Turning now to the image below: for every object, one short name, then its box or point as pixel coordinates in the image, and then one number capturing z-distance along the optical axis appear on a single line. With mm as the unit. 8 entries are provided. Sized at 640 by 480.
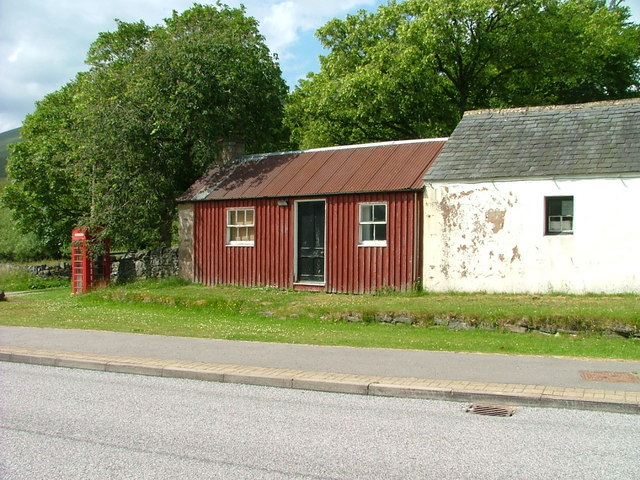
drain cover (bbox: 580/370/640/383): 8539
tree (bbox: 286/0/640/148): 30391
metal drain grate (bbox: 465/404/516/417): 7434
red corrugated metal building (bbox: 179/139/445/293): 19234
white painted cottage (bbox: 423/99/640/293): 16672
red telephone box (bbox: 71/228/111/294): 23453
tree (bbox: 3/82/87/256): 37562
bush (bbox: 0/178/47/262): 41625
